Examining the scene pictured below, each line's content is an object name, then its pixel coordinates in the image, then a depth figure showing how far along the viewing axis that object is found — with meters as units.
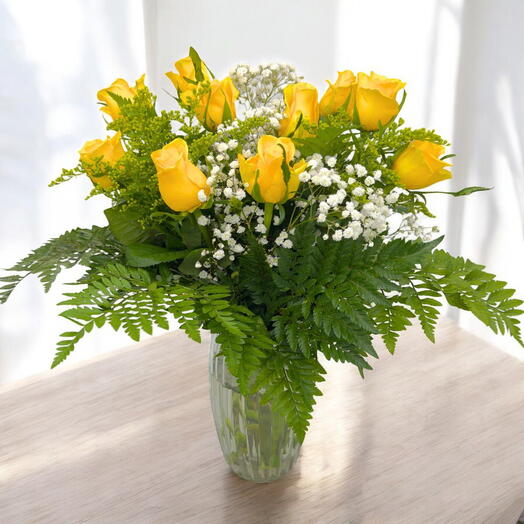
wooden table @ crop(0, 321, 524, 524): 0.95
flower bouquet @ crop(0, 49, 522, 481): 0.73
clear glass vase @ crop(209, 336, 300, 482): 0.91
